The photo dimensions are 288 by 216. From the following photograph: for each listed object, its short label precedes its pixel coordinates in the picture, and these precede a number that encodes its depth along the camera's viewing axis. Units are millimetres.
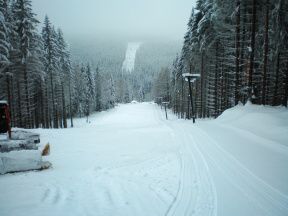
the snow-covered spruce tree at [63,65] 44812
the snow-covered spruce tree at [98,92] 89125
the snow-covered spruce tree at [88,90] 70938
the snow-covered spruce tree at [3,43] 23306
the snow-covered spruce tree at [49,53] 36875
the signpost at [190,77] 26219
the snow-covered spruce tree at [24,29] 29359
